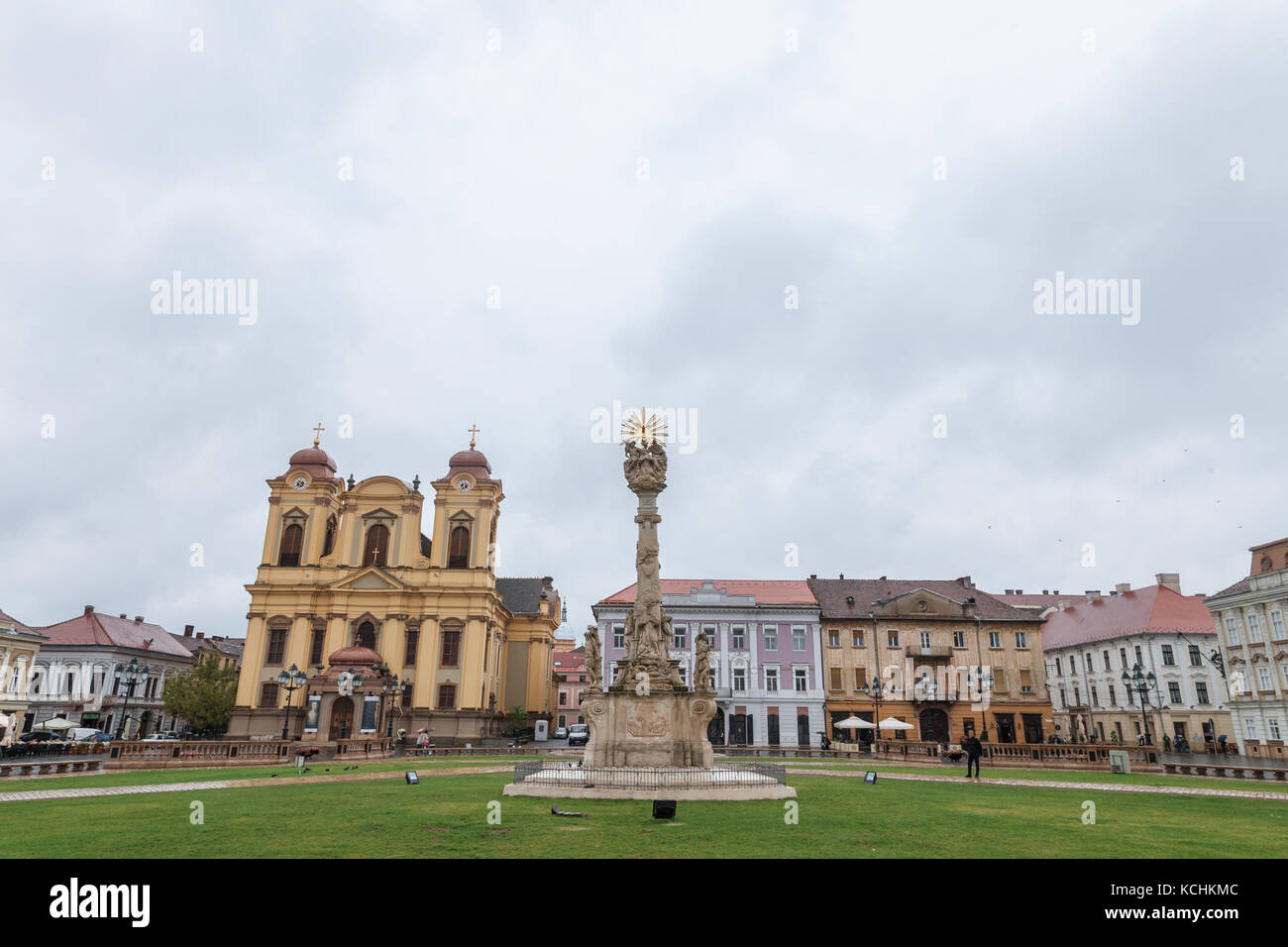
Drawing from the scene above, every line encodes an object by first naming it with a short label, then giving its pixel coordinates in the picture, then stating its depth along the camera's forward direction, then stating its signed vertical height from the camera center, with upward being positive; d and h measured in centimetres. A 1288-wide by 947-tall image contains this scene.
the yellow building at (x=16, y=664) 5491 +58
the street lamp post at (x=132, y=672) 3522 +5
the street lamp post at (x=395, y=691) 4893 -115
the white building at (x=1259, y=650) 4134 +169
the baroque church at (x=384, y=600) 5322 +537
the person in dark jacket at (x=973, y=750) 2438 -225
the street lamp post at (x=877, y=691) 4491 -92
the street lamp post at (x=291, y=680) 3884 -29
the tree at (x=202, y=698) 5525 -181
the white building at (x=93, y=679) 6306 -51
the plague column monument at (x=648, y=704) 2020 -76
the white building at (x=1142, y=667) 5169 +81
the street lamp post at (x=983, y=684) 5156 -35
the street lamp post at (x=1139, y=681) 3300 -6
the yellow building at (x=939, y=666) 5131 +81
